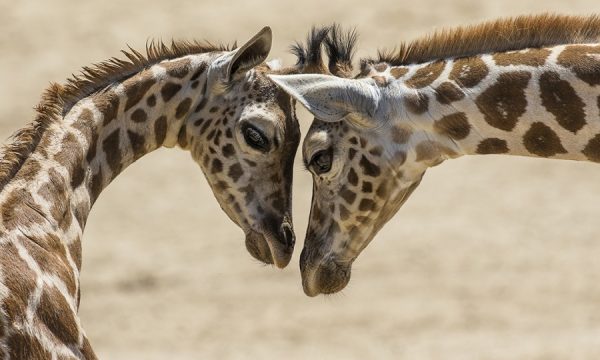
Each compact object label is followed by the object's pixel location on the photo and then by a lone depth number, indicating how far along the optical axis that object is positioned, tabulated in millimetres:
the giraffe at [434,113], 15781
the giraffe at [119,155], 14812
